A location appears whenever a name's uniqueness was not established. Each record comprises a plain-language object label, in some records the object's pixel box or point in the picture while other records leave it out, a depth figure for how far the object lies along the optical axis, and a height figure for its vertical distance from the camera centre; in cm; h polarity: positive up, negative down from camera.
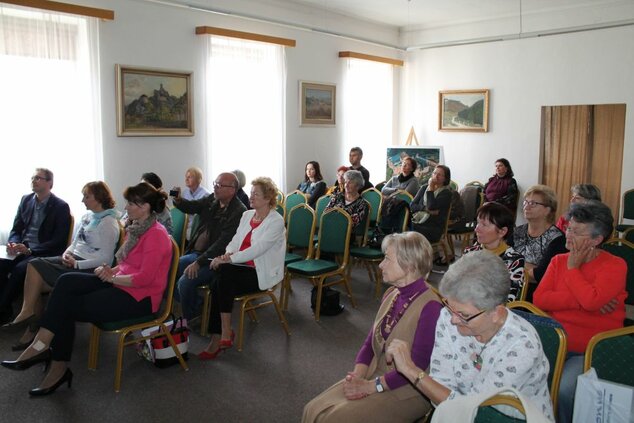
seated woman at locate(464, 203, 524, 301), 324 -47
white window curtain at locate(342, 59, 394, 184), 925 +65
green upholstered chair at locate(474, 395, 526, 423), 163 -78
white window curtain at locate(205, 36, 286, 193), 726 +54
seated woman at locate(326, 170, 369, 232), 571 -52
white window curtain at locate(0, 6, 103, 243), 552 +44
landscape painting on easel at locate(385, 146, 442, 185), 940 -14
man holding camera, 445 -70
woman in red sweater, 279 -66
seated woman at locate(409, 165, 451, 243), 631 -63
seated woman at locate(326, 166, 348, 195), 690 -42
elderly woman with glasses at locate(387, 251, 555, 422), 192 -69
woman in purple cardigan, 235 -86
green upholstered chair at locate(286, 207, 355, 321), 488 -92
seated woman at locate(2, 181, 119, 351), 420 -79
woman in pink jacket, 352 -93
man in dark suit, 468 -75
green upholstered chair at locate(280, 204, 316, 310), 521 -77
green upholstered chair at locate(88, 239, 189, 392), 356 -112
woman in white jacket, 418 -85
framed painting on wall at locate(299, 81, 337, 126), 845 +69
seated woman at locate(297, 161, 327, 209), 770 -49
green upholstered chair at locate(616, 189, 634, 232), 718 -68
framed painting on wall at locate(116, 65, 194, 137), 634 +53
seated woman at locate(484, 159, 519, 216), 836 -54
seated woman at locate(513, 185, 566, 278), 363 -50
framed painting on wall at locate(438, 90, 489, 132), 930 +65
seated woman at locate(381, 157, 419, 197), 781 -42
